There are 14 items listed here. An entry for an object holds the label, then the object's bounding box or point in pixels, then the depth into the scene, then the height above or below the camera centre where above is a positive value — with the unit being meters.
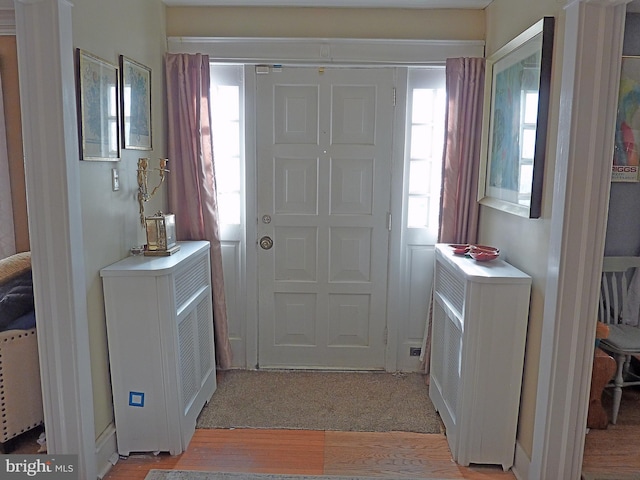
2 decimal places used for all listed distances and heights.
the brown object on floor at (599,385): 2.77 -1.16
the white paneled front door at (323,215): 3.31 -0.36
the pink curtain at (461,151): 3.12 +0.06
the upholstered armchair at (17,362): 2.45 -0.98
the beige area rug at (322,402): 2.90 -1.44
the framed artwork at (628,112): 2.91 +0.28
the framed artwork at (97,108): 2.18 +0.20
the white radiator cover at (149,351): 2.41 -0.92
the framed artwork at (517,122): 2.26 +0.19
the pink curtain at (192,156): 3.15 +0.00
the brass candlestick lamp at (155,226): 2.71 -0.37
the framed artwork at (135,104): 2.60 +0.26
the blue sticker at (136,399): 2.51 -1.15
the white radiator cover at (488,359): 2.38 -0.91
